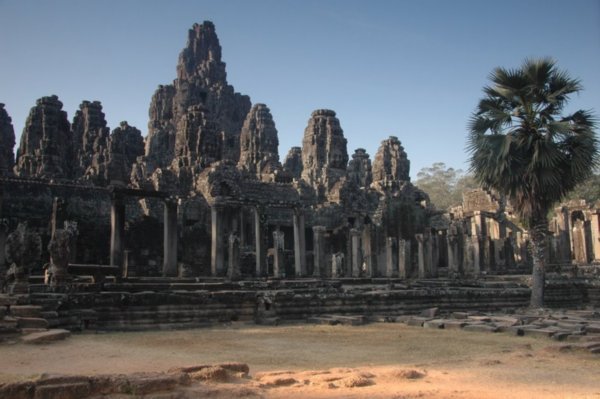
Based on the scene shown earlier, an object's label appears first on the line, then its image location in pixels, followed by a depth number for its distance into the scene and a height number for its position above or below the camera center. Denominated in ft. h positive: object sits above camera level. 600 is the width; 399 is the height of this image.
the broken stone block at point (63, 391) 16.84 -3.47
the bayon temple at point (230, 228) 43.01 +7.22
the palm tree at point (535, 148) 52.95 +10.85
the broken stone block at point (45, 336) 28.43 -3.18
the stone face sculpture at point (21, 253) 41.63 +1.55
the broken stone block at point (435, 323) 40.63 -4.04
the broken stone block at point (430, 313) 47.98 -3.85
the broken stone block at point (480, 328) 38.04 -4.11
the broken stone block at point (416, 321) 42.48 -4.01
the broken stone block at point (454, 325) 39.68 -4.04
